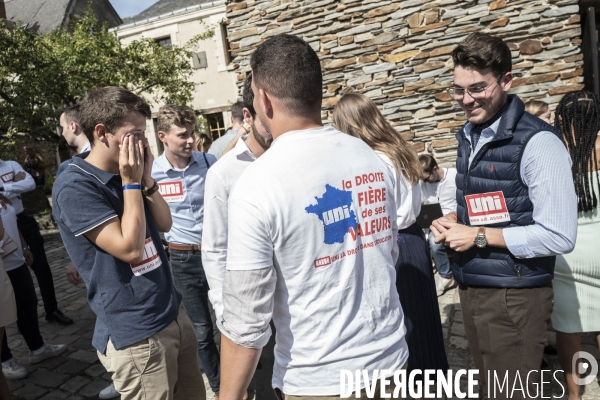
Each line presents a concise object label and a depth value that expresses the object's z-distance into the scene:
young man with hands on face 1.78
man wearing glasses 1.84
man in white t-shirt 1.24
